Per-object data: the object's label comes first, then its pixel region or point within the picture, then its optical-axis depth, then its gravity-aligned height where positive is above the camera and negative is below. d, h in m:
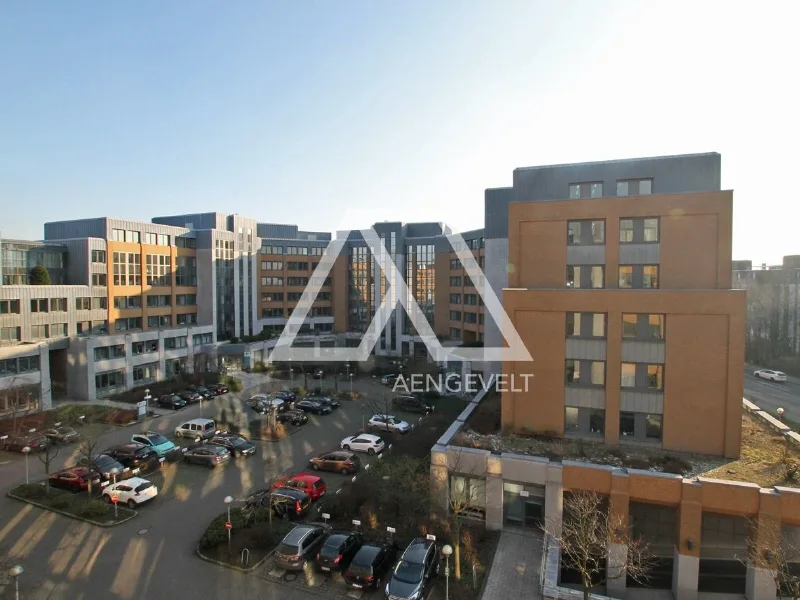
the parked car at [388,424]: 29.38 -8.93
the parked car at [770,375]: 45.64 -8.77
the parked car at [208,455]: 23.62 -8.86
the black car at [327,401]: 34.19 -8.72
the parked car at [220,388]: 38.09 -8.68
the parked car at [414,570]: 13.64 -8.88
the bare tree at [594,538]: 13.80 -8.32
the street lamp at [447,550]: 12.36 -7.09
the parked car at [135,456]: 23.08 -8.92
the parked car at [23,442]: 25.37 -8.84
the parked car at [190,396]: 35.65 -8.72
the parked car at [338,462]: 23.08 -8.93
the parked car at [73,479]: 20.87 -8.90
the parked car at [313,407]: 33.41 -8.88
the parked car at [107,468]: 20.87 -8.61
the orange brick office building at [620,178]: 20.66 +5.09
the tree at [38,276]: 34.75 +0.45
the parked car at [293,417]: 30.55 -8.84
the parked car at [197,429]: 27.83 -8.87
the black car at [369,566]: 14.34 -8.90
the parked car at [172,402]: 34.44 -8.85
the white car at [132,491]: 19.36 -8.79
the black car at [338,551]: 15.06 -8.88
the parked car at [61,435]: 26.95 -9.00
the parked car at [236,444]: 25.06 -8.81
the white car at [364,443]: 25.83 -8.94
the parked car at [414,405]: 34.00 -8.87
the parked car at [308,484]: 20.05 -8.72
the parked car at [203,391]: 36.93 -8.61
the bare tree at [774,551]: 13.48 -8.16
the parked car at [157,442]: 24.98 -8.77
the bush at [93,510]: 18.52 -9.12
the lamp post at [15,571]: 11.85 -7.39
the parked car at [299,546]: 15.20 -8.87
